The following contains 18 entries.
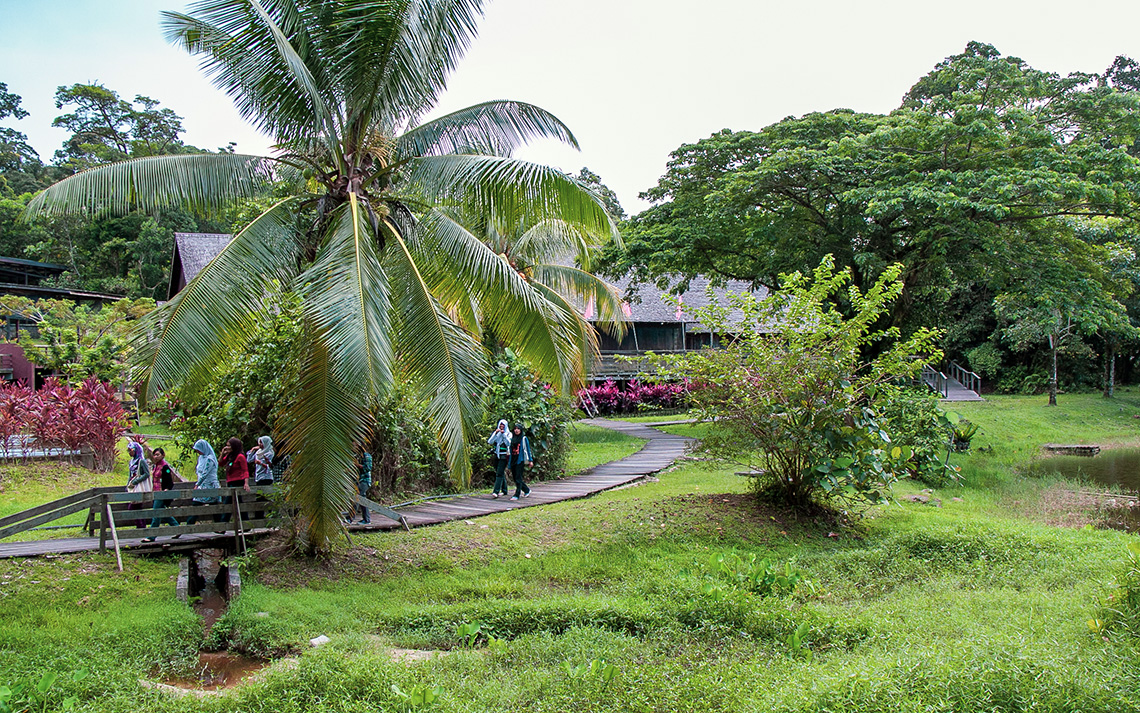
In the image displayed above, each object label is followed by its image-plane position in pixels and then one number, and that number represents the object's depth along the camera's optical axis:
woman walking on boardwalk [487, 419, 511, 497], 12.70
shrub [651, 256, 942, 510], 10.49
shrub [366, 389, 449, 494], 12.23
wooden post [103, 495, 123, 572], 8.02
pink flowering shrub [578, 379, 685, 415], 30.91
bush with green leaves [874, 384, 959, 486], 15.01
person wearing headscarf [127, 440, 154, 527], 10.03
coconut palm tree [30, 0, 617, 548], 7.52
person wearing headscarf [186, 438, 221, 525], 9.70
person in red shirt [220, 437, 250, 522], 9.73
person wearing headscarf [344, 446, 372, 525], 11.24
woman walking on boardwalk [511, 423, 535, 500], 12.62
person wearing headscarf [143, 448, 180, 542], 9.93
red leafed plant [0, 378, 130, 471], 14.92
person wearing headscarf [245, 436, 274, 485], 10.29
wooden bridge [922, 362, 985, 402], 31.72
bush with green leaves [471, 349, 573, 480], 14.30
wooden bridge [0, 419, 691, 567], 8.23
